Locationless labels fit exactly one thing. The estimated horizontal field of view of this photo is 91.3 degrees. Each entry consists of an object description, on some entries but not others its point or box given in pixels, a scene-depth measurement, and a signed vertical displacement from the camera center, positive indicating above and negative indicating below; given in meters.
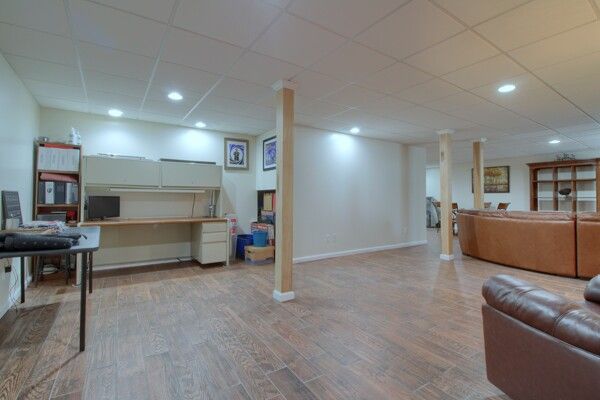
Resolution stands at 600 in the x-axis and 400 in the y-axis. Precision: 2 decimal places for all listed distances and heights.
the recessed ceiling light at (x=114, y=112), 4.27 +1.35
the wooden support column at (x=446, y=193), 5.31 +0.19
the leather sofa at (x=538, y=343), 1.15 -0.62
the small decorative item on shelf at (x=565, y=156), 7.99 +1.31
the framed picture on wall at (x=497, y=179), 9.21 +0.78
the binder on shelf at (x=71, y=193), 3.97 +0.13
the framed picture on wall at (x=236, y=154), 5.62 +0.96
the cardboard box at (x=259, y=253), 5.05 -0.86
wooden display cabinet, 7.61 +0.53
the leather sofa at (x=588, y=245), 3.94 -0.55
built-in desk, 4.58 -0.64
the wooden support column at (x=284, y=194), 3.23 +0.10
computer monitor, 4.26 -0.06
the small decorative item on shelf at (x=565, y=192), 7.80 +0.32
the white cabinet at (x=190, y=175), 4.70 +0.47
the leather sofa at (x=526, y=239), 4.18 -0.56
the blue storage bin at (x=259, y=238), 5.18 -0.62
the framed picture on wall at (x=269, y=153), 5.26 +0.92
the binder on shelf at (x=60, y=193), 3.88 +0.13
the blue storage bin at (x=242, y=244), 5.36 -0.76
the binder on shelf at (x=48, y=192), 3.80 +0.14
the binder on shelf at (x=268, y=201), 5.36 +0.03
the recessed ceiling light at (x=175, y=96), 3.59 +1.34
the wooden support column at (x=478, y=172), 6.36 +0.70
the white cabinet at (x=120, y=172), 4.13 +0.45
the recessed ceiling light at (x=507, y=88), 3.32 +1.34
